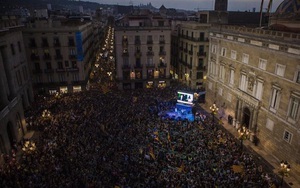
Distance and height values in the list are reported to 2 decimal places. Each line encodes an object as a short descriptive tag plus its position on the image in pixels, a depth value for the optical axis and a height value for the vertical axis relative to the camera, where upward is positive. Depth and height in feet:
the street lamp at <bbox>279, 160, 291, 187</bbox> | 69.10 -42.21
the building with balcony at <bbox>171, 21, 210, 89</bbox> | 155.63 -21.75
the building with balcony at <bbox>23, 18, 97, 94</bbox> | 142.61 -19.79
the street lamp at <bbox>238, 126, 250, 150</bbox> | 87.56 -41.05
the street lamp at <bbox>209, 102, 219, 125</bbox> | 108.61 -39.95
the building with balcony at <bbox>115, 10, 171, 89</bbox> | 159.43 -20.39
